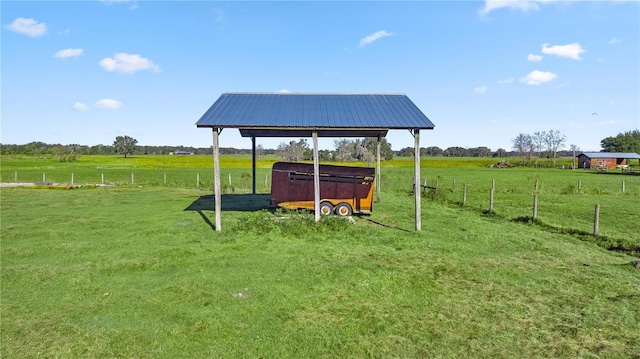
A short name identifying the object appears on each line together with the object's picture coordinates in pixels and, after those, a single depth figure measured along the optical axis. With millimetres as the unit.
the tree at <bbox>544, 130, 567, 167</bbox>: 113438
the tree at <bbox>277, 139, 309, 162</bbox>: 75250
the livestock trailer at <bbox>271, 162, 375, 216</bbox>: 14766
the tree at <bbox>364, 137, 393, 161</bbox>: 71144
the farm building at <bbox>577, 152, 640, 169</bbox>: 72562
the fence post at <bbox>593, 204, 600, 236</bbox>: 11312
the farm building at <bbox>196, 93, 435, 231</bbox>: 12484
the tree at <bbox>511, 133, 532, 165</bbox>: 118938
